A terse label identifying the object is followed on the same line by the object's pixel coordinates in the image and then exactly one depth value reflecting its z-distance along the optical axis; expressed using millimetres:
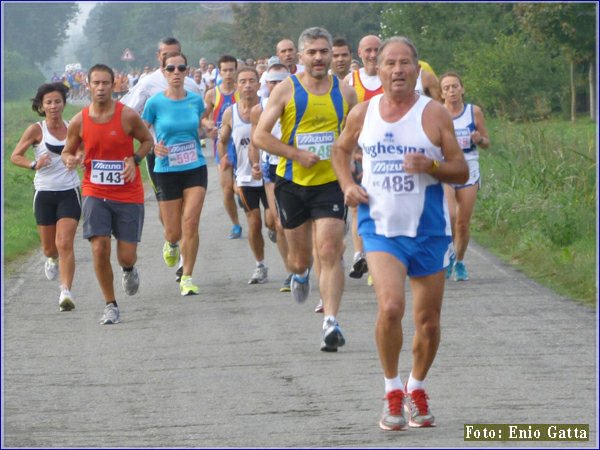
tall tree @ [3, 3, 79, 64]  139625
